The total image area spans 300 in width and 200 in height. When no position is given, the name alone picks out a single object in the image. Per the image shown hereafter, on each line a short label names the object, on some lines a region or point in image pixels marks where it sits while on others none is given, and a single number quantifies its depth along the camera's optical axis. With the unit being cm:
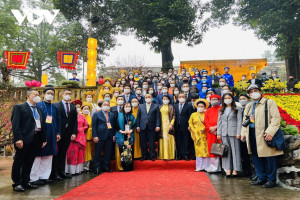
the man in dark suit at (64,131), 527
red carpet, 374
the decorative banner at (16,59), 1192
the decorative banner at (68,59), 1288
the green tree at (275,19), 1438
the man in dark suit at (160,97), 788
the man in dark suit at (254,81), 1024
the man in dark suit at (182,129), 641
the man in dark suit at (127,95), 796
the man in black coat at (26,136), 406
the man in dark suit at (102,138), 591
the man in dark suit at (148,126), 637
